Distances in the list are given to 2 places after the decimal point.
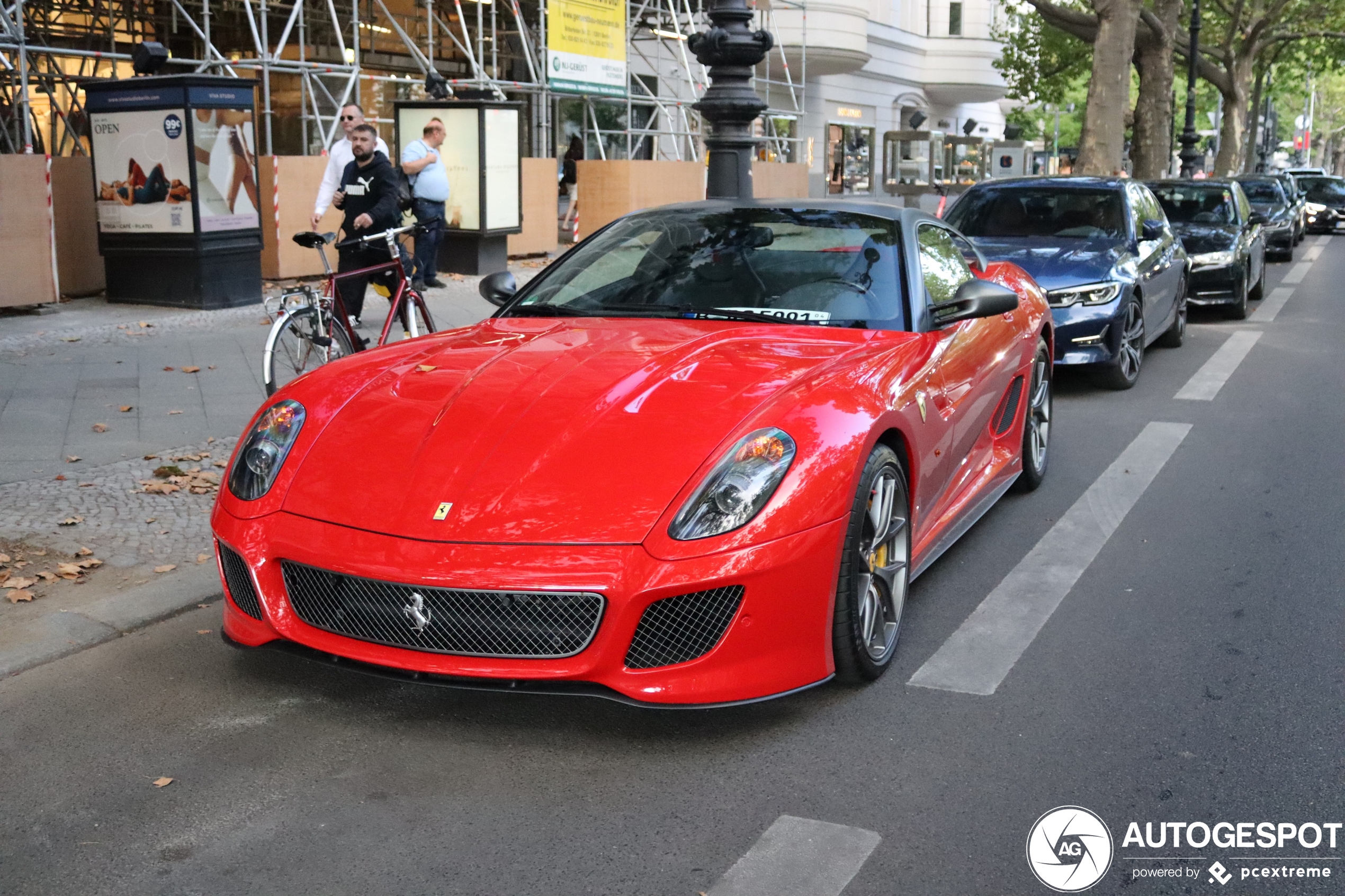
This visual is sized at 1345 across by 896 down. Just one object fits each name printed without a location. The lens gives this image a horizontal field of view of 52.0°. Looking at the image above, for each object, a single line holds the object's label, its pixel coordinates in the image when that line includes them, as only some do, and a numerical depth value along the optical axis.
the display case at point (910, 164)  43.25
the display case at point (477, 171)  16.45
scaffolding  17.03
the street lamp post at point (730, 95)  9.67
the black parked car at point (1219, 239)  14.34
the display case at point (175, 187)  12.69
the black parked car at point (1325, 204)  36.47
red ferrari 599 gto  3.52
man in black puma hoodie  9.39
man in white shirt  10.25
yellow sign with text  21.45
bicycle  7.76
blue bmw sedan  9.44
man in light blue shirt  13.84
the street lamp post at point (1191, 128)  35.75
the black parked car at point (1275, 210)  24.22
